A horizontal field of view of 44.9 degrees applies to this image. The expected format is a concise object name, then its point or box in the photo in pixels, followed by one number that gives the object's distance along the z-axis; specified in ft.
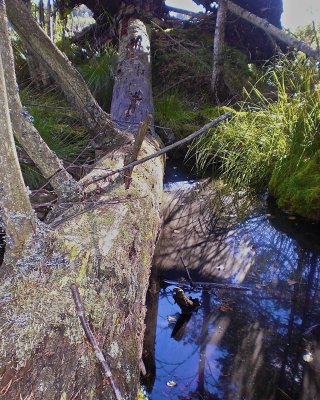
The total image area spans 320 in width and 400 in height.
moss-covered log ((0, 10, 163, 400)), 3.78
